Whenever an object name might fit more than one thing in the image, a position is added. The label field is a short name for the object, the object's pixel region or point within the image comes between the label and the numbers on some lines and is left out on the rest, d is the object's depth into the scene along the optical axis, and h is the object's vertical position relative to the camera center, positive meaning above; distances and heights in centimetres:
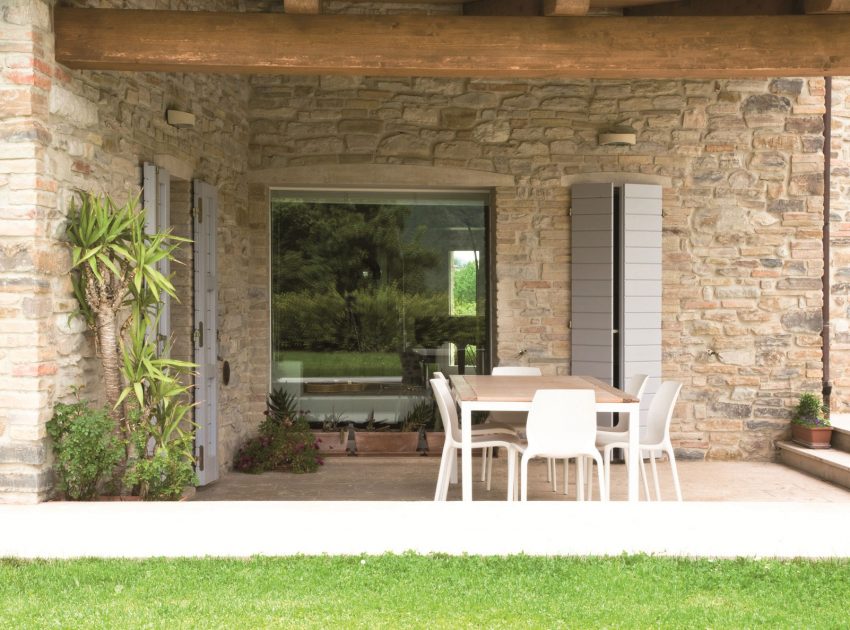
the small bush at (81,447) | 478 -73
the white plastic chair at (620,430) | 620 -87
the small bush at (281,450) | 789 -123
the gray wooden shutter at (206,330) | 696 -19
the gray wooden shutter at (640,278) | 824 +24
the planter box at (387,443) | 853 -125
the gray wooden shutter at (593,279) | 823 +23
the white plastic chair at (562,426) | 532 -69
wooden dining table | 533 -57
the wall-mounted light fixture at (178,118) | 643 +129
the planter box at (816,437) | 809 -113
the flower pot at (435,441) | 856 -124
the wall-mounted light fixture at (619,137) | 823 +148
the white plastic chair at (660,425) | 602 -79
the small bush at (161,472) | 501 -90
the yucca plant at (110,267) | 494 +20
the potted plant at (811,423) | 809 -103
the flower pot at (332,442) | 851 -124
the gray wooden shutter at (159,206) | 601 +65
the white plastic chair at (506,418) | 707 -88
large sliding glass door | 873 +8
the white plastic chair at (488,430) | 641 -87
